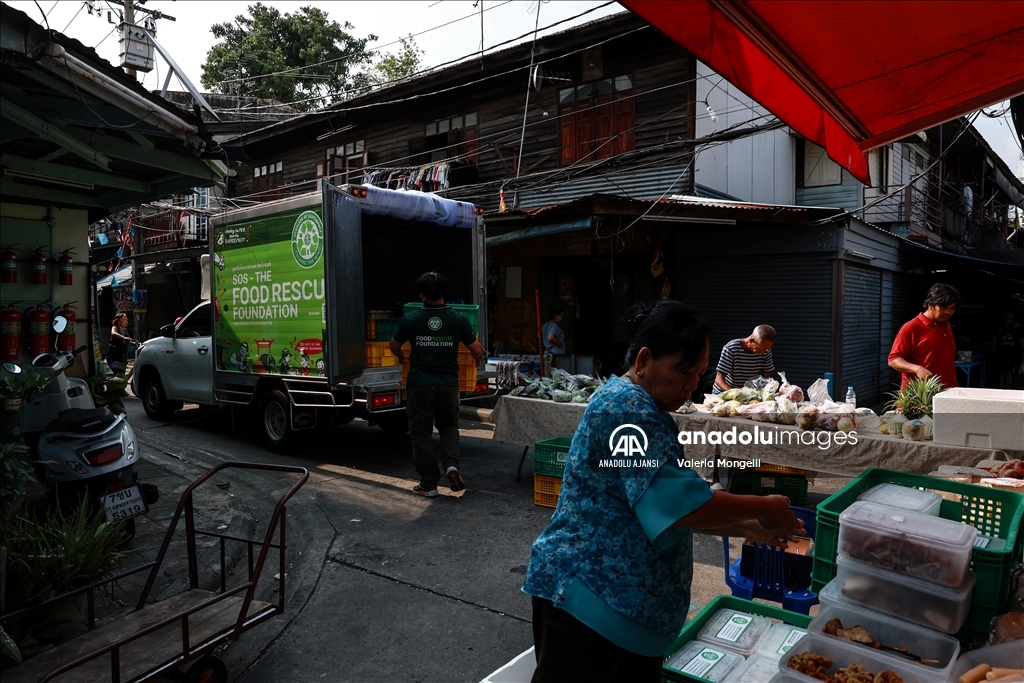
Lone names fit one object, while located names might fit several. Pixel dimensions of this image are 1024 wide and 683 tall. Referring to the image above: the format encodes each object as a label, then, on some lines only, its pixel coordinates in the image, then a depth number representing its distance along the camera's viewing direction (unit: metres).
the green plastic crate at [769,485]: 4.37
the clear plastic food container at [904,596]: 2.11
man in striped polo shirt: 6.45
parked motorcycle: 4.55
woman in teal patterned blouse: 1.78
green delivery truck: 7.28
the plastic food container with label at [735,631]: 2.44
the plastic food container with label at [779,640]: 2.40
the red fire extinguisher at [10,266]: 5.90
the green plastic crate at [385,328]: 7.79
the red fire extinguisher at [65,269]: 6.43
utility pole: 9.82
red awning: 2.35
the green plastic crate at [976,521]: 2.15
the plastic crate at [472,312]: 8.19
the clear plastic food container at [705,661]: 2.27
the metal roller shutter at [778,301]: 11.35
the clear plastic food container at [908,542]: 2.10
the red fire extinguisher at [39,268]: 6.15
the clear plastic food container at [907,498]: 2.44
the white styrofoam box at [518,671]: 2.34
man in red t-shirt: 5.48
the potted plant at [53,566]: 3.47
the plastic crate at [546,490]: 5.98
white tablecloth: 4.67
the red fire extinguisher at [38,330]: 6.20
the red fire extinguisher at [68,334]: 6.47
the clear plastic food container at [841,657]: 2.08
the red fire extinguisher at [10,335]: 5.93
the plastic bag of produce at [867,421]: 5.25
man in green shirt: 6.31
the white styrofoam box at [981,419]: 4.20
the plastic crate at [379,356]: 7.70
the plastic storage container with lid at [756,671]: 2.23
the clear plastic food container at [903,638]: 2.05
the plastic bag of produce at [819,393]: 5.58
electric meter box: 9.91
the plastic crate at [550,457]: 5.87
